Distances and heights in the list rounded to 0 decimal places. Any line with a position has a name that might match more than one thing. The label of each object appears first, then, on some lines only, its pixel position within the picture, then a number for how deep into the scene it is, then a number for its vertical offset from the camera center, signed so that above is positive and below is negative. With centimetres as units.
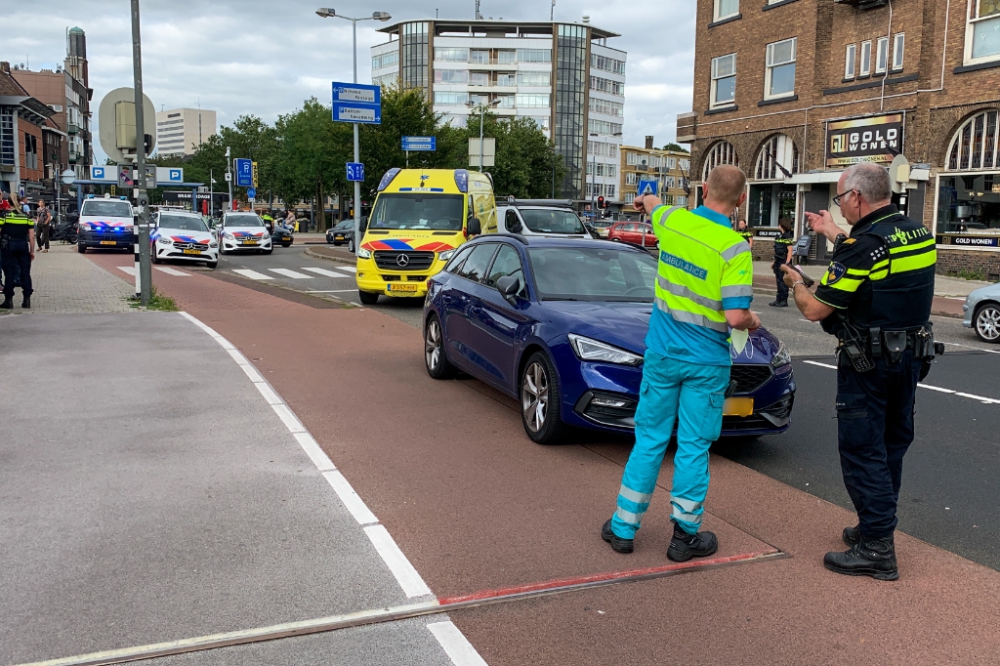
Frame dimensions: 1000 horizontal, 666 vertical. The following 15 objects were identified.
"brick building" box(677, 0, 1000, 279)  2373 +354
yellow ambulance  1570 -23
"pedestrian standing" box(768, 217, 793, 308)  1627 -64
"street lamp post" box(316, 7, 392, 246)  3752 +831
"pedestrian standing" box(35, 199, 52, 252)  3475 -73
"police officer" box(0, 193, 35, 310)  1348 -60
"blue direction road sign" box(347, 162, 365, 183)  3012 +139
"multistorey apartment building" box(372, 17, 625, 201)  10469 +1699
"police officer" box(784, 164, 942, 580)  398 -49
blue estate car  599 -89
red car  4112 -72
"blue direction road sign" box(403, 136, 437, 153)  3158 +249
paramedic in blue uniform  416 -62
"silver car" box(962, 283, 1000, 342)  1338 -133
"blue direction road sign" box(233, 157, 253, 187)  5700 +245
